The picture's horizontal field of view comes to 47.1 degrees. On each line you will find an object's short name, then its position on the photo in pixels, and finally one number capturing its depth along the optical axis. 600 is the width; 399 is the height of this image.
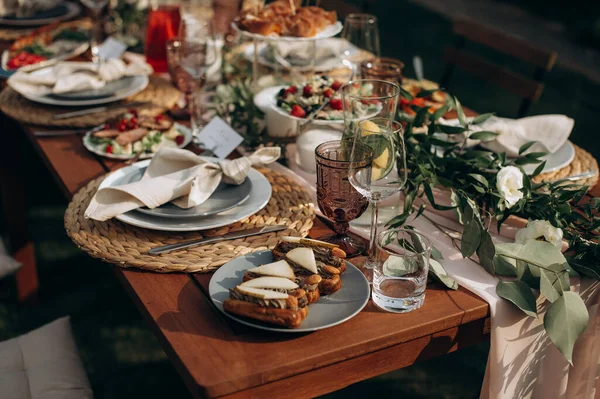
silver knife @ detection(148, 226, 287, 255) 1.25
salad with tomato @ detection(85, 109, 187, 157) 1.70
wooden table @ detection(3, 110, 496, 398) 0.98
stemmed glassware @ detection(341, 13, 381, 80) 1.95
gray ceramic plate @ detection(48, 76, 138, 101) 1.97
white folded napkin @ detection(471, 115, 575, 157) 1.60
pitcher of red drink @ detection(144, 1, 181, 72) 2.32
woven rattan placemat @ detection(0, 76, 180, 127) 1.88
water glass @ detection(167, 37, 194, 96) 1.93
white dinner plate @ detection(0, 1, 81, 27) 2.80
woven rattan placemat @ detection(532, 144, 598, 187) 1.58
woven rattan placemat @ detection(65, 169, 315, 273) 1.22
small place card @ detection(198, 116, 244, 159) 1.64
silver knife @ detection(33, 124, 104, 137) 1.82
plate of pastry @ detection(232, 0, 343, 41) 1.78
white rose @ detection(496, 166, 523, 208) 1.30
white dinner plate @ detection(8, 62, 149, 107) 1.93
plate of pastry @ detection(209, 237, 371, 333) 1.01
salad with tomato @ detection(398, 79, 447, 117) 1.62
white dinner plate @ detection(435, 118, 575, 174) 1.56
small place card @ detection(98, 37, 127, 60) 2.30
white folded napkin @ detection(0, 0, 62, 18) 2.85
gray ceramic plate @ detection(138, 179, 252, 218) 1.32
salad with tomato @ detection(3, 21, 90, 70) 2.33
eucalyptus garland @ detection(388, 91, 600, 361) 1.13
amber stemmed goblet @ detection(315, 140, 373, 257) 1.22
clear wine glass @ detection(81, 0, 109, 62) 2.44
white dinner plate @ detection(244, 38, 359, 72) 2.21
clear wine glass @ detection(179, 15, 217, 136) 1.87
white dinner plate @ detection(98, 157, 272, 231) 1.30
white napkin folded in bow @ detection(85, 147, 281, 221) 1.32
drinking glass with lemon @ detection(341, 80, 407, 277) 1.14
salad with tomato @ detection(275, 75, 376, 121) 1.60
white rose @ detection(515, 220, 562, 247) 1.23
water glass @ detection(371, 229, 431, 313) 1.10
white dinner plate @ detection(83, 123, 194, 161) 1.68
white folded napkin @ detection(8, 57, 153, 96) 1.96
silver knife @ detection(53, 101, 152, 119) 1.89
